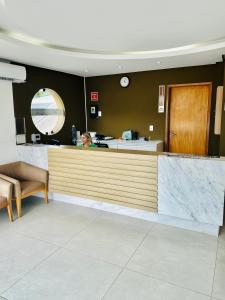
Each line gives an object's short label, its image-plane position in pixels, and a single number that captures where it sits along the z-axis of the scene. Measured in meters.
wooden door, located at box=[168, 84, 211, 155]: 4.59
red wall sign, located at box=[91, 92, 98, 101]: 5.68
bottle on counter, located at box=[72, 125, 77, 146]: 5.47
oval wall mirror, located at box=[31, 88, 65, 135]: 4.57
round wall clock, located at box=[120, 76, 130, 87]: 5.23
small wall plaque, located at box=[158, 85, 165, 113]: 4.91
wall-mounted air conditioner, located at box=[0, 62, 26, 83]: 3.50
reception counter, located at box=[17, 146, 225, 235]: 2.65
